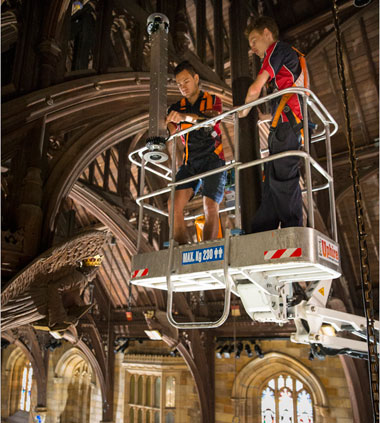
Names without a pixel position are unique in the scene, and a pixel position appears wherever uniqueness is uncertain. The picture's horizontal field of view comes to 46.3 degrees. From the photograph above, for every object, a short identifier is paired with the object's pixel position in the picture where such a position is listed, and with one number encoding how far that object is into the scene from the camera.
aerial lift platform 2.31
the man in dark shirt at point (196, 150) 3.12
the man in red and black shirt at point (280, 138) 2.66
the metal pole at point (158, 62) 3.01
